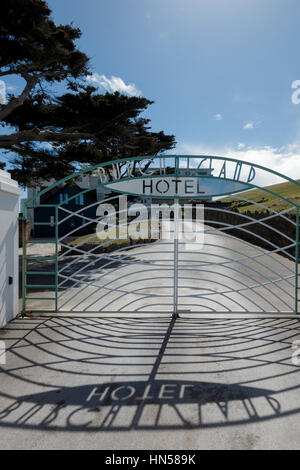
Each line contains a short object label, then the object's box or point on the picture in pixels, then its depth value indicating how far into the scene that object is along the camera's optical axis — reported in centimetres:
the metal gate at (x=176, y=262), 667
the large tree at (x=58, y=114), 1118
